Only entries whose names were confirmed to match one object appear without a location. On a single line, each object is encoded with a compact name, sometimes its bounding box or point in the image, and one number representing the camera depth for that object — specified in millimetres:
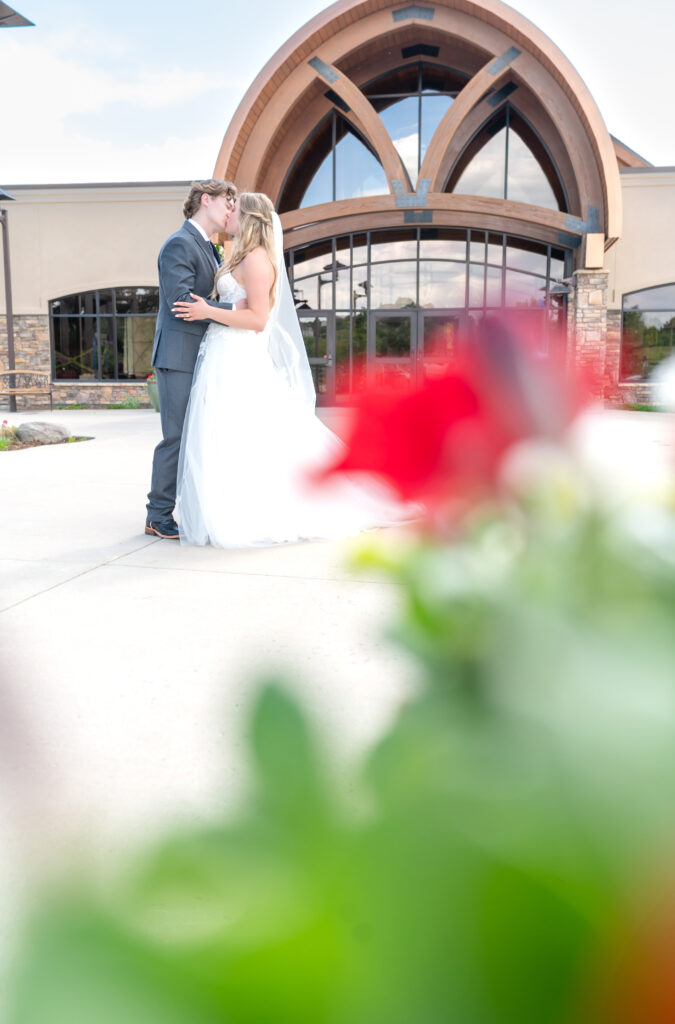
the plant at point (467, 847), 296
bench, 21422
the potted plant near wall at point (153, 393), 16031
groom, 4430
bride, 4523
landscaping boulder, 10562
